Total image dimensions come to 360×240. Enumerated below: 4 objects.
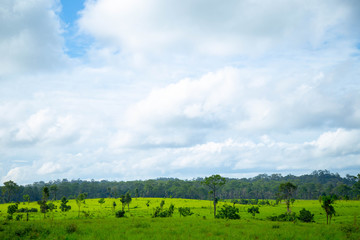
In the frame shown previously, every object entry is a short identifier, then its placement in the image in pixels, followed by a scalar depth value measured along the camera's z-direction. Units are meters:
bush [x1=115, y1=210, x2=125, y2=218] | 56.79
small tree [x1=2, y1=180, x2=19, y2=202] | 133.00
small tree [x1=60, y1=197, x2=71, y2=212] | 86.68
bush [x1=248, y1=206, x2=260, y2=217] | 70.08
